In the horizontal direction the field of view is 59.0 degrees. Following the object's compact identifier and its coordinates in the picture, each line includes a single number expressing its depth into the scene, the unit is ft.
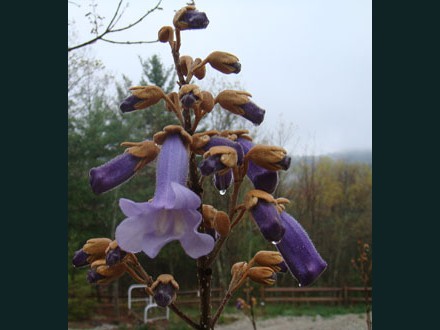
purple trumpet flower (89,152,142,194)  0.51
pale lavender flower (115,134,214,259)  0.46
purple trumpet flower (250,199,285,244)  0.47
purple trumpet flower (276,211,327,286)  0.50
